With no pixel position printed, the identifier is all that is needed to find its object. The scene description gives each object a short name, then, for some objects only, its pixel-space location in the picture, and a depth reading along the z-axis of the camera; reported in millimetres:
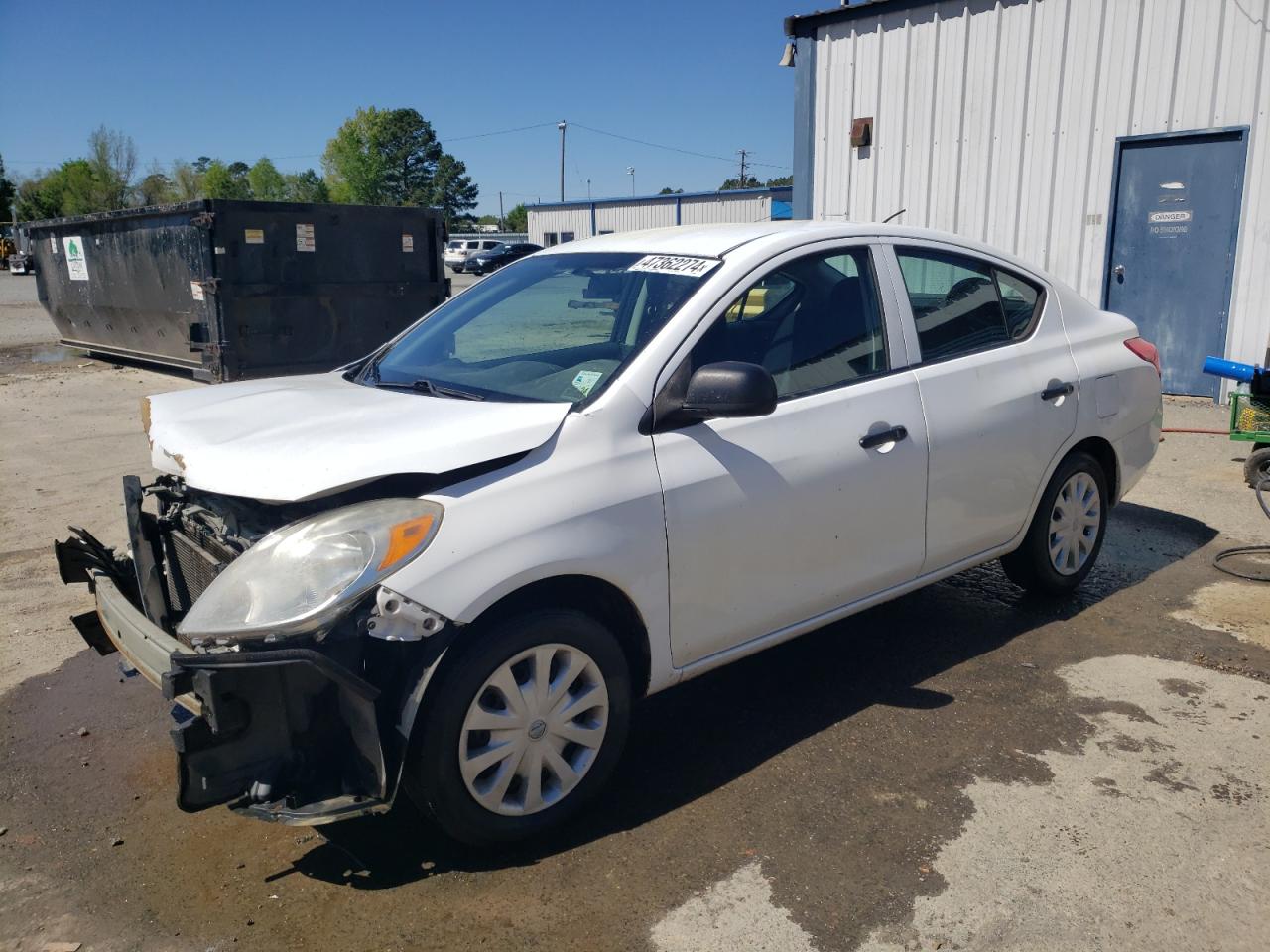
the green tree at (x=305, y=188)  97938
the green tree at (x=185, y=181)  90250
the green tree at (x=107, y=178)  80750
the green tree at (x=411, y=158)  111750
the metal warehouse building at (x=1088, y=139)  9734
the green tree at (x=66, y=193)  76250
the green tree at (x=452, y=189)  116312
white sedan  2754
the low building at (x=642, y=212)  42969
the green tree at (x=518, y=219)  109875
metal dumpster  11258
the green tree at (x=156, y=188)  86750
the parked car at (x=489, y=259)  50688
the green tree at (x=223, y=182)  91081
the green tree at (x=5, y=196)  71938
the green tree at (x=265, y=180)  96062
